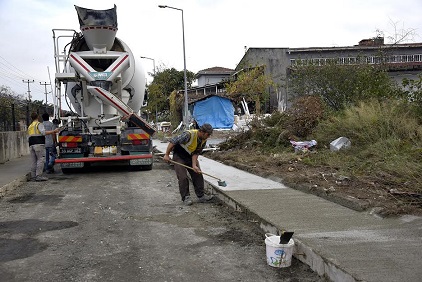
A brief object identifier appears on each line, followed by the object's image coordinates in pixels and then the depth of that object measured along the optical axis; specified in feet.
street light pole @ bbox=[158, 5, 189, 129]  74.33
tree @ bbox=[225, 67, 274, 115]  96.58
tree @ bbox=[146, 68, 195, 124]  129.31
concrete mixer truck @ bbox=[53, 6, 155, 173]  33.94
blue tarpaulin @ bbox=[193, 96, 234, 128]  93.71
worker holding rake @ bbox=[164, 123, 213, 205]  23.12
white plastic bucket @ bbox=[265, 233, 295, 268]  13.41
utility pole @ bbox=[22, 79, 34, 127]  57.36
